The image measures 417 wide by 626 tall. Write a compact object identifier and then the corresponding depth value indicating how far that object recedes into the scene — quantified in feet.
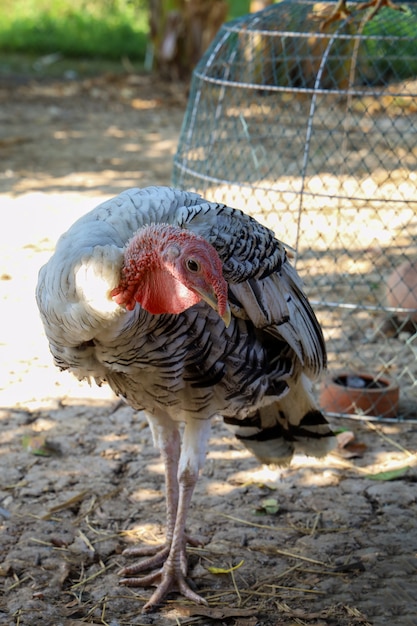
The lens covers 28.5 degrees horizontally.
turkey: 9.34
